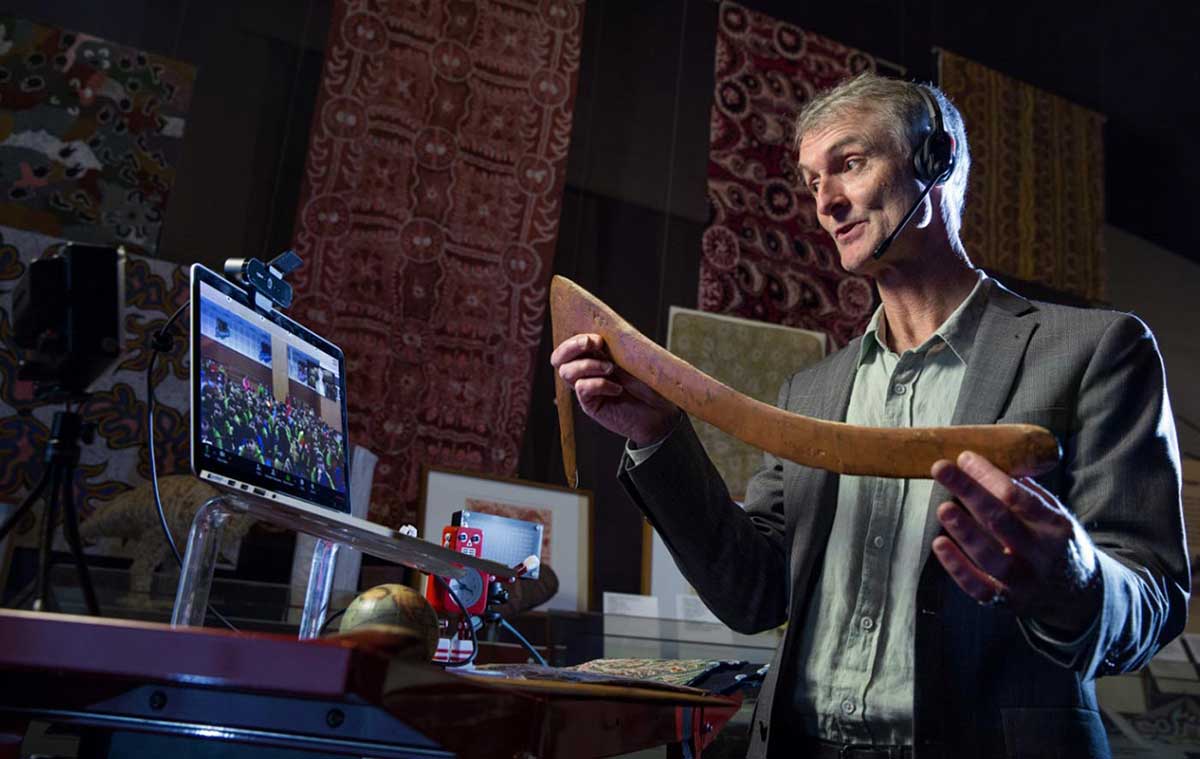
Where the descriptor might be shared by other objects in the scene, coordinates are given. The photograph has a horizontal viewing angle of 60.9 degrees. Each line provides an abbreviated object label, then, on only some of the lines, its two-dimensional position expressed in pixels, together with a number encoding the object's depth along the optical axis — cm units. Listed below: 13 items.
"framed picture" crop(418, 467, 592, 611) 415
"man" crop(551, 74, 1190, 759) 109
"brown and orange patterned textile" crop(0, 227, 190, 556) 370
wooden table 73
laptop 136
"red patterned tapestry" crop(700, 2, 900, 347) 513
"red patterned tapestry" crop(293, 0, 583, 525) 422
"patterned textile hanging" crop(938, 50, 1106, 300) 579
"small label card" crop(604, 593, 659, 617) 424
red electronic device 163
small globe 111
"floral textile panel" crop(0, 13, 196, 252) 393
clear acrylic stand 130
